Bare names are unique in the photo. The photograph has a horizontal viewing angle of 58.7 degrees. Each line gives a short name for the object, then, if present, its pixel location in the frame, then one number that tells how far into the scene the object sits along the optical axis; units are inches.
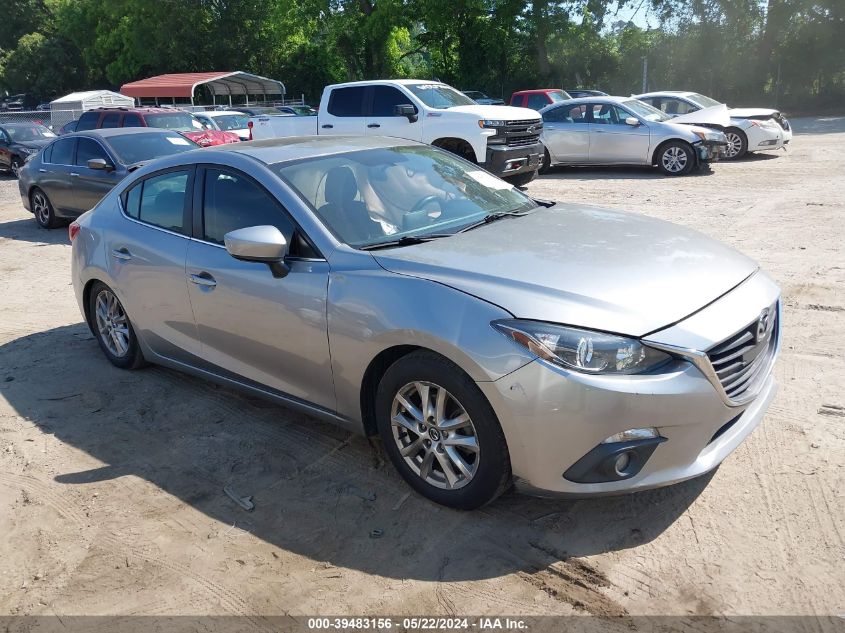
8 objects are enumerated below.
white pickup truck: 514.9
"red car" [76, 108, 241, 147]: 641.0
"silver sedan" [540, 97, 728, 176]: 576.4
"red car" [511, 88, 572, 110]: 906.1
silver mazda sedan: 120.4
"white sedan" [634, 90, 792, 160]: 650.2
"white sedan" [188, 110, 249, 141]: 791.1
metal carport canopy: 1425.9
